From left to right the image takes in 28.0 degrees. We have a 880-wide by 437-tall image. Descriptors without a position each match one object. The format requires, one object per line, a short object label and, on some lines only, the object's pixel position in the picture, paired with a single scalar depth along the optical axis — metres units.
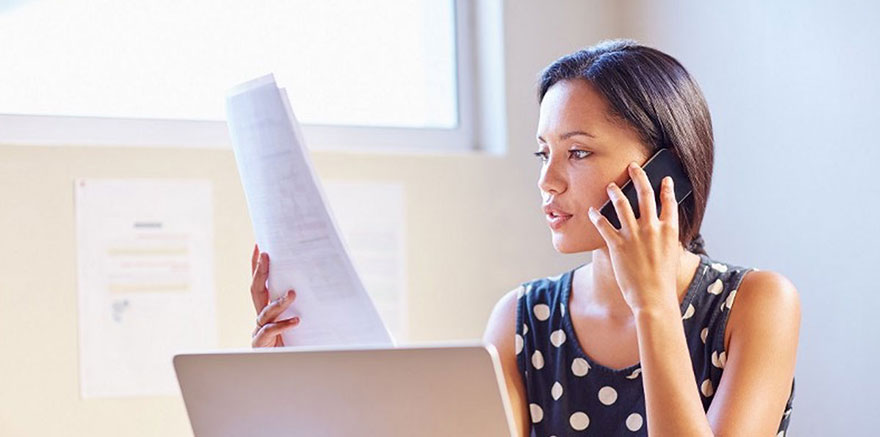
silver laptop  1.60
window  2.50
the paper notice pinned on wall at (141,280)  2.42
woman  1.94
